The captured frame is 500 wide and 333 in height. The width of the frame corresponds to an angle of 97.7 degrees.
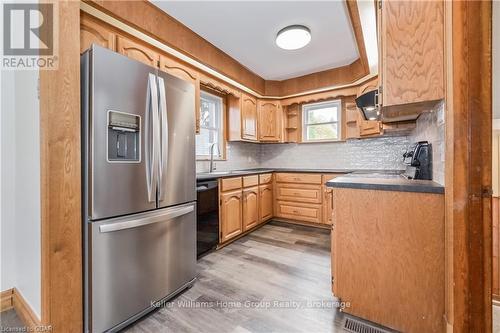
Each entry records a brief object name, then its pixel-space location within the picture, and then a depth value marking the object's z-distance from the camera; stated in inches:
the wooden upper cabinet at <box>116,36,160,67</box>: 75.0
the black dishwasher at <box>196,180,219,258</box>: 93.4
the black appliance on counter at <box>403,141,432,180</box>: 66.7
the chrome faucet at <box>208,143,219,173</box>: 127.2
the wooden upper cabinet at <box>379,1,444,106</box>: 47.7
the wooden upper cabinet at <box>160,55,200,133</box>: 90.1
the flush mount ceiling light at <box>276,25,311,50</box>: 95.8
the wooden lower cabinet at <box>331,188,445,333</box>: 49.0
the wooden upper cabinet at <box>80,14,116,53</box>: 66.4
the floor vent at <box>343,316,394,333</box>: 55.2
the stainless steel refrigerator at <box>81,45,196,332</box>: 51.6
